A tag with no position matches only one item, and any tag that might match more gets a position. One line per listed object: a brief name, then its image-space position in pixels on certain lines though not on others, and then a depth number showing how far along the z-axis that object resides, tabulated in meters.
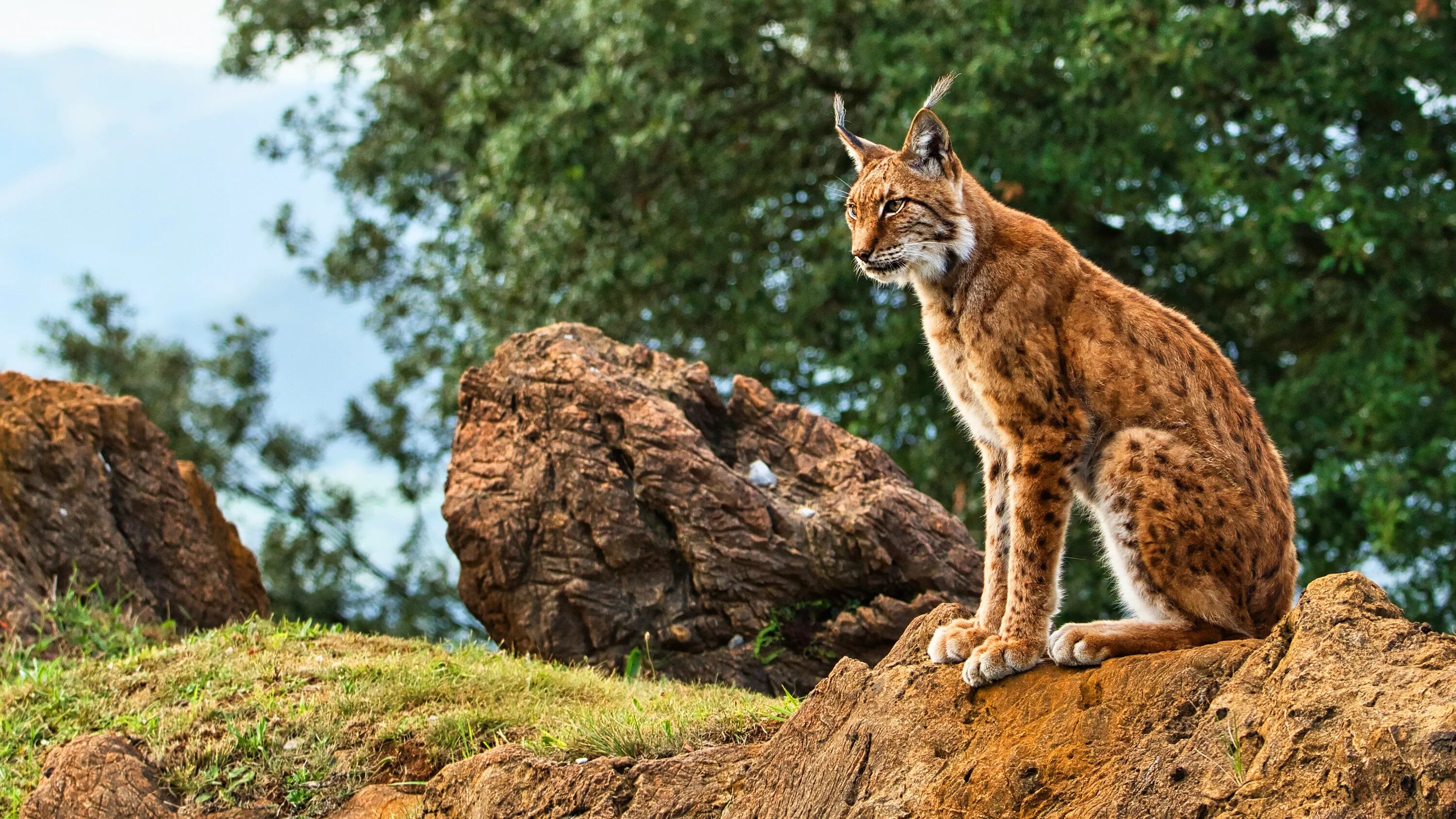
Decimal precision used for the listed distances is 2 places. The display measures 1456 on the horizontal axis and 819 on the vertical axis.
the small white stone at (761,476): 19.19
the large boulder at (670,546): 18.23
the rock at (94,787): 13.42
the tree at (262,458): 38.41
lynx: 11.02
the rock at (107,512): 20.05
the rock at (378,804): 13.28
